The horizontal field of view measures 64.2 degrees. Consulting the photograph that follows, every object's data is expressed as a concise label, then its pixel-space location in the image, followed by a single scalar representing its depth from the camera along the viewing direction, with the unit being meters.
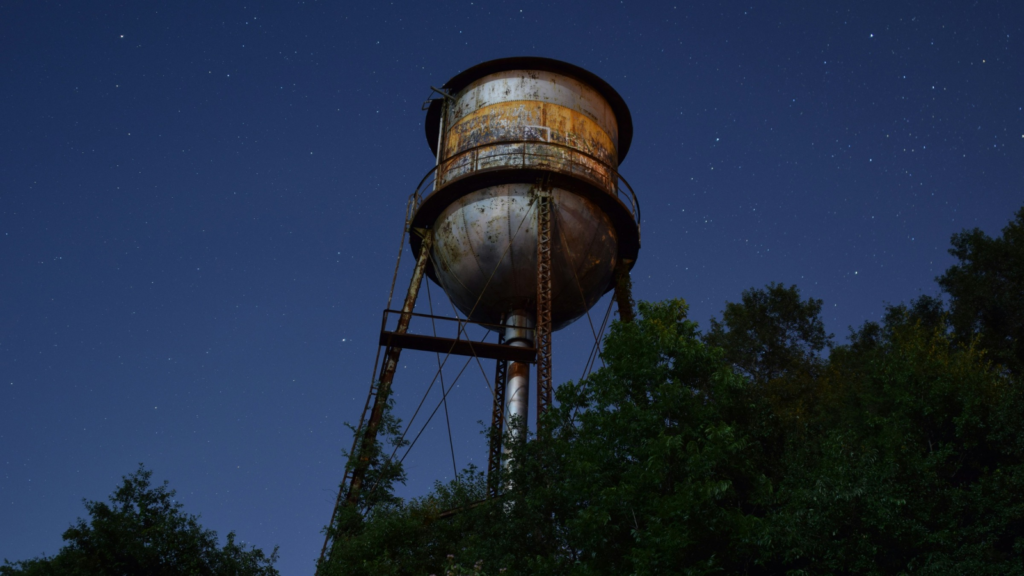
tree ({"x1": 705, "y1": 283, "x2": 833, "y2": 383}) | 32.41
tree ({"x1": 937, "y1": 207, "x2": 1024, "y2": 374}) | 25.61
